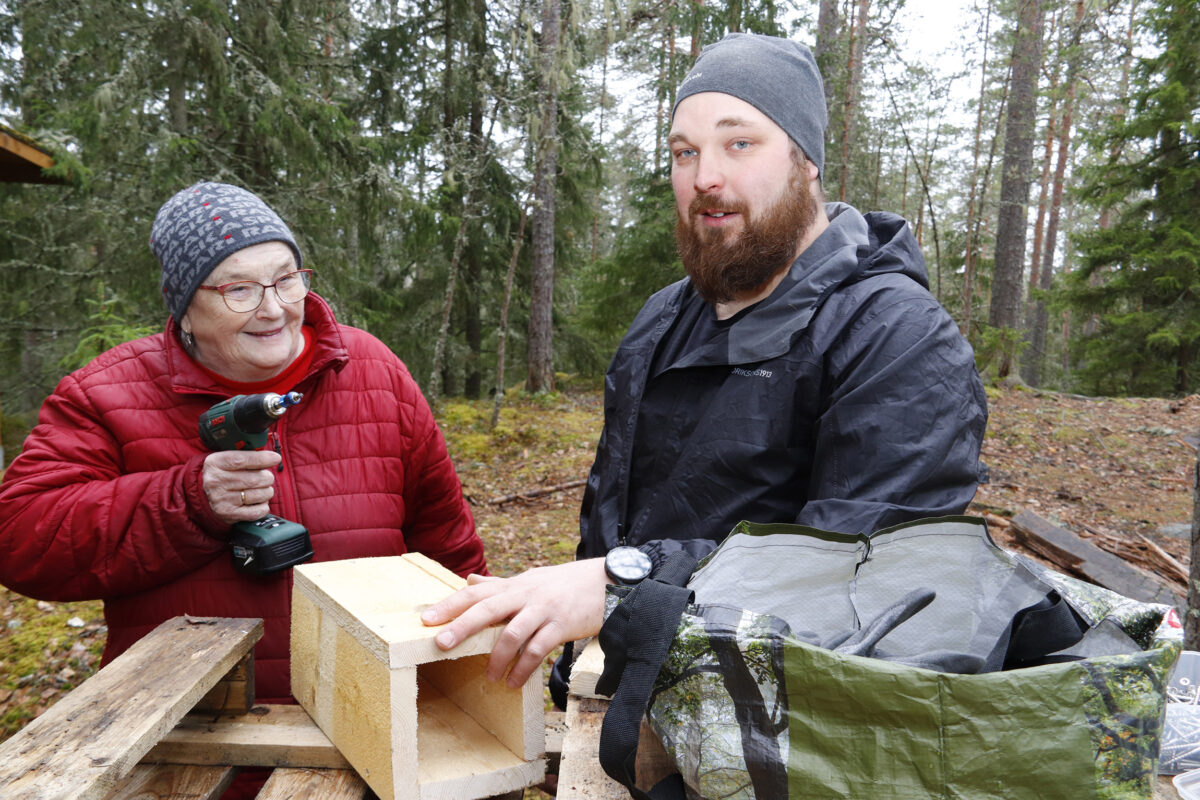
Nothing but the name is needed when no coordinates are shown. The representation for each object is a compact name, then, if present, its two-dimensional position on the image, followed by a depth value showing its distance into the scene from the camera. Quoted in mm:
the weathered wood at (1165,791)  1156
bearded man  1442
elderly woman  1948
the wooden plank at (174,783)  1369
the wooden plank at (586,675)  1399
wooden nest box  1290
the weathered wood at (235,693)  1612
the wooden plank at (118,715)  1098
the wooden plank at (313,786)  1362
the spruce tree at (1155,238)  11594
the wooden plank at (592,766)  1155
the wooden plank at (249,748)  1455
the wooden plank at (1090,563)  4742
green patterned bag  908
